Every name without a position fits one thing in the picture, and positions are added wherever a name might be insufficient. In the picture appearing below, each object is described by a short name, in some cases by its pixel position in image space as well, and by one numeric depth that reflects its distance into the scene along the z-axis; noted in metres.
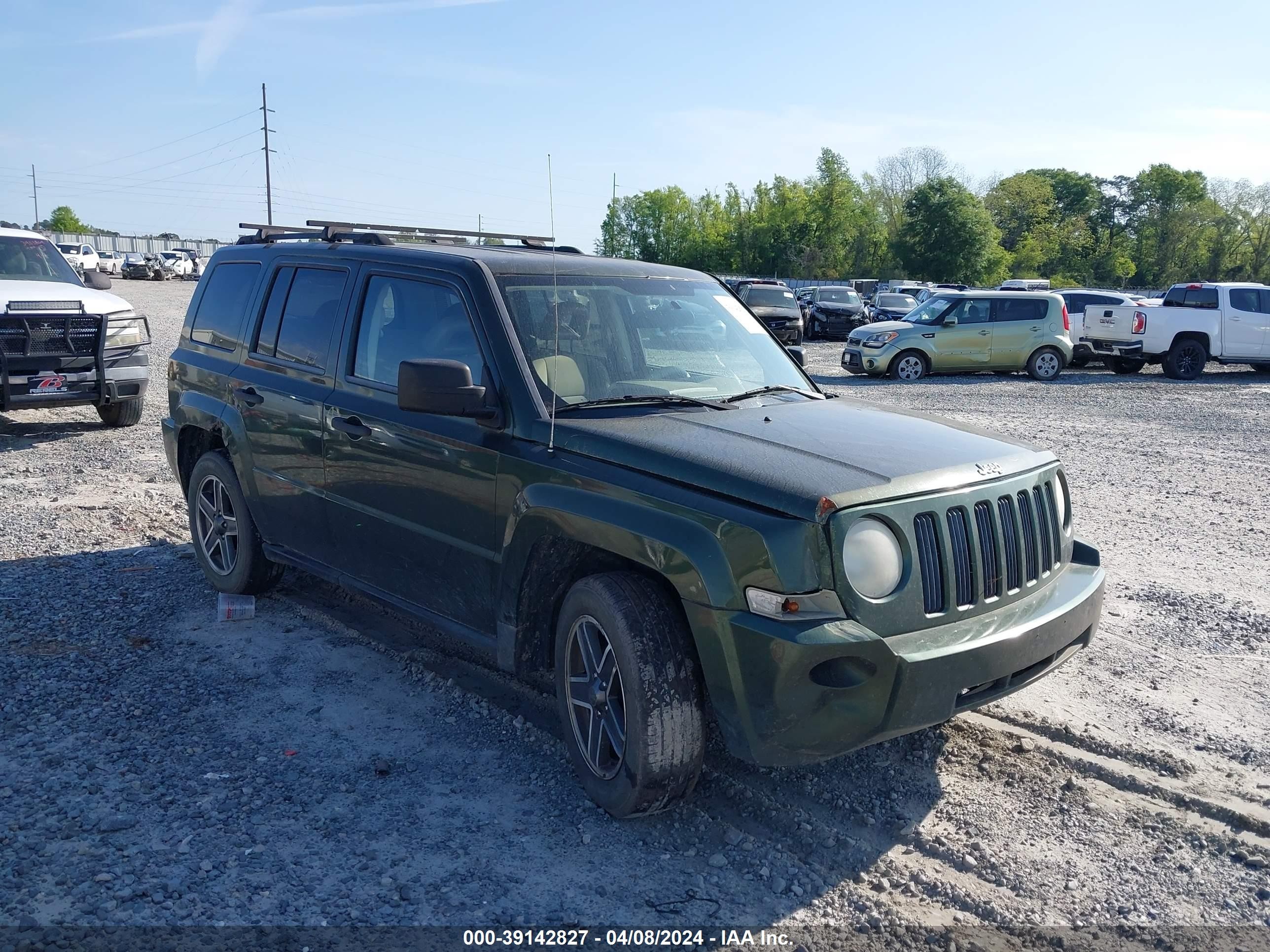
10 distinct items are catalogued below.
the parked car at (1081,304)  23.02
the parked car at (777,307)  24.70
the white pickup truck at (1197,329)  21.02
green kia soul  20.19
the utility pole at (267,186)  69.00
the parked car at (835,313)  32.16
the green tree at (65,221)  138.50
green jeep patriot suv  3.20
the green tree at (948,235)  71.06
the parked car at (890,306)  30.92
